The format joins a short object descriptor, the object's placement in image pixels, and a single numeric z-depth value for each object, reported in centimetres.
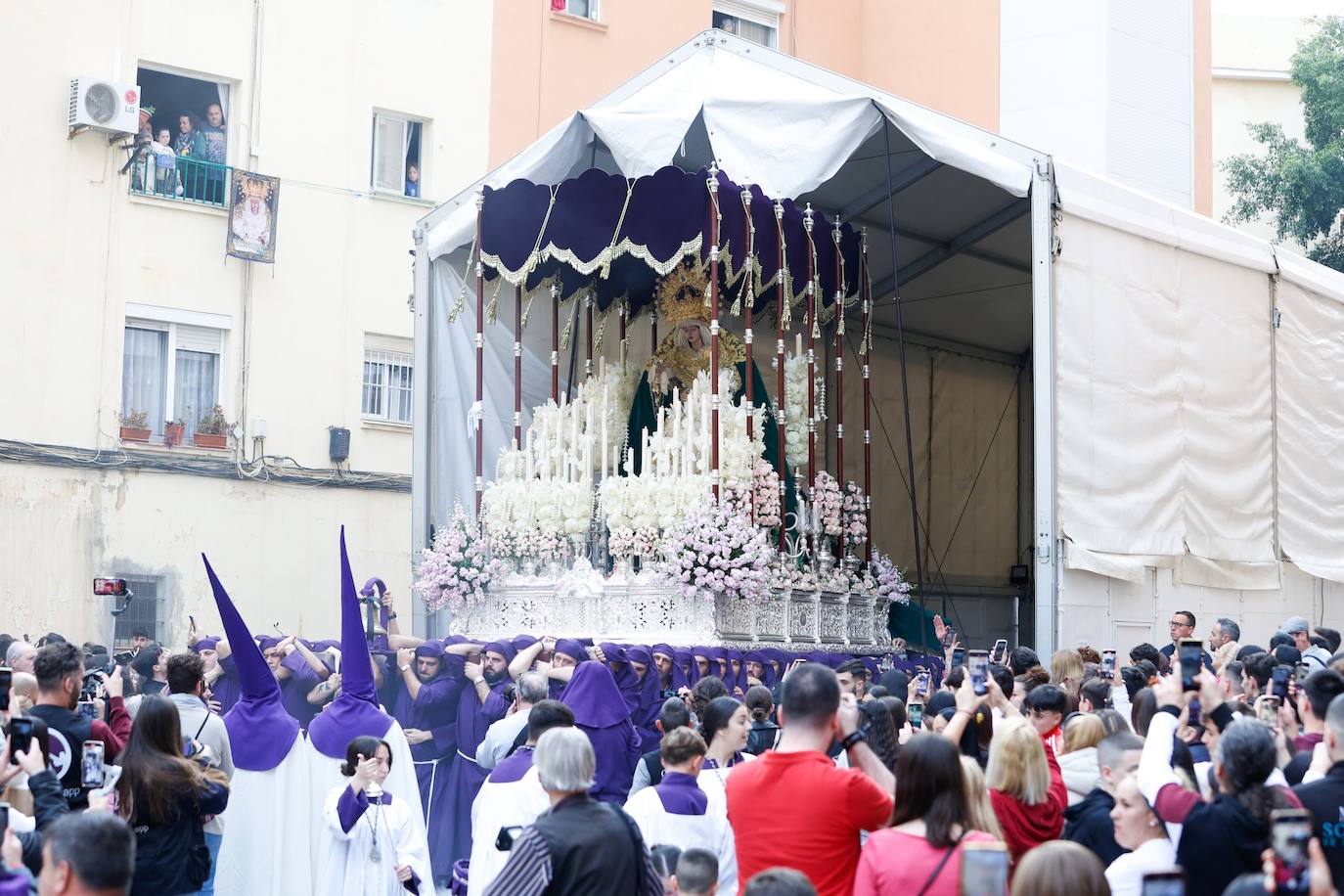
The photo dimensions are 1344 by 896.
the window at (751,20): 2088
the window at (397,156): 1767
